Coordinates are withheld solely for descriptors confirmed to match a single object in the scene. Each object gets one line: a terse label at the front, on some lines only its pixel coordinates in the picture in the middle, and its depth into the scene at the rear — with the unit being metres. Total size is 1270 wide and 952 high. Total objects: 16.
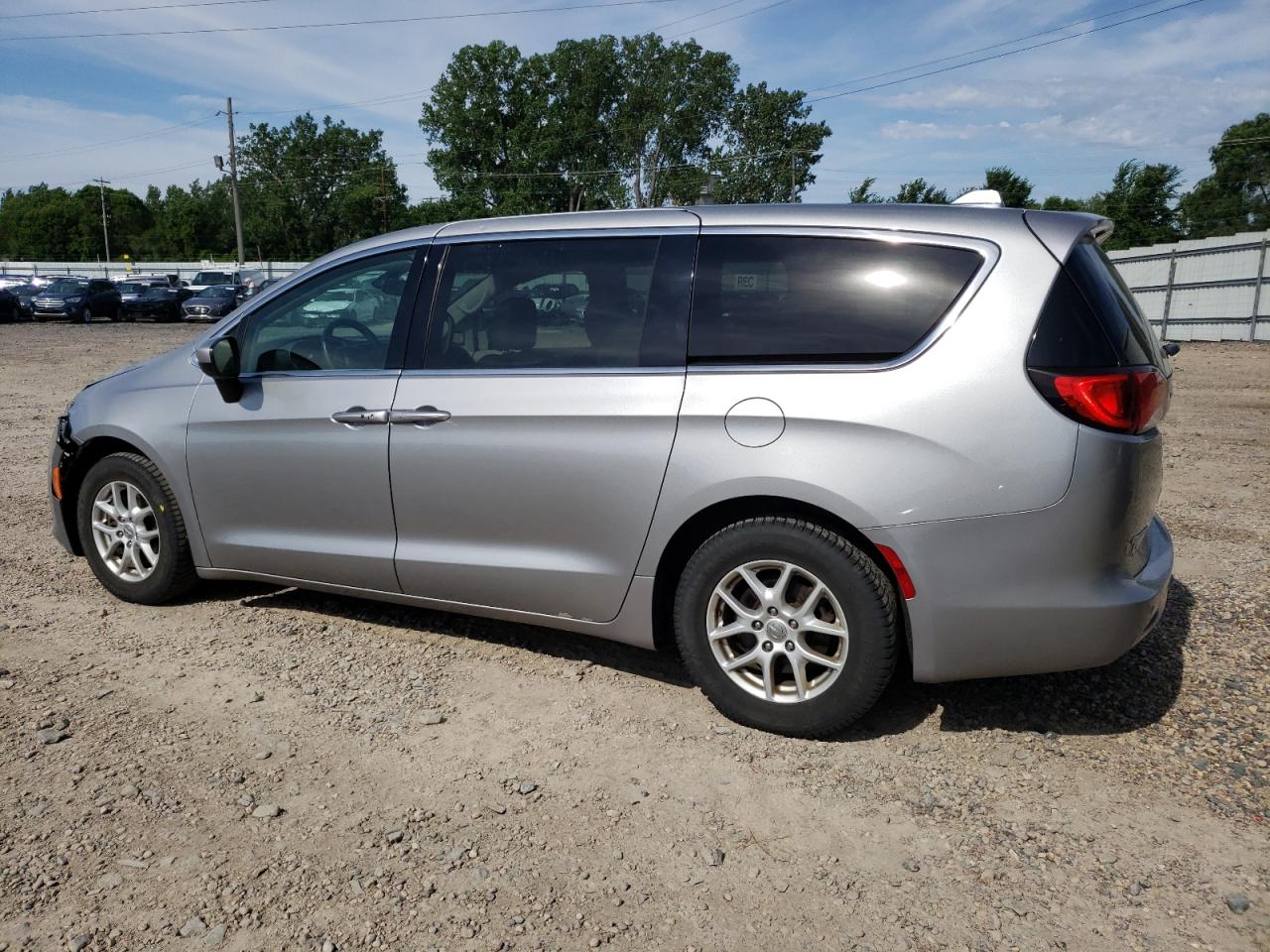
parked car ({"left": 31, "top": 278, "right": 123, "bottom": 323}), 35.53
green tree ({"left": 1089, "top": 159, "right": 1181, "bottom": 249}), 63.69
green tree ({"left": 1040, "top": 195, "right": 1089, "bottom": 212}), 69.60
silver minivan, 3.09
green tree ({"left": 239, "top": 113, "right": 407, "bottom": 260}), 94.81
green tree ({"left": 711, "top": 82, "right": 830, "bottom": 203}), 76.88
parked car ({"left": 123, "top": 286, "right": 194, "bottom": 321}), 37.66
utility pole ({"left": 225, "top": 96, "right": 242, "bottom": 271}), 61.22
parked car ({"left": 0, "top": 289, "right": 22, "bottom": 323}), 35.12
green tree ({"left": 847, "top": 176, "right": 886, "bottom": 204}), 51.79
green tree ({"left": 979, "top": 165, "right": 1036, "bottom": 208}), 66.50
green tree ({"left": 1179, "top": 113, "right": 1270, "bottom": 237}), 71.94
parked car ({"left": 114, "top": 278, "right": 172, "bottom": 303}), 37.78
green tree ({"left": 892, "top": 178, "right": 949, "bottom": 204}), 52.40
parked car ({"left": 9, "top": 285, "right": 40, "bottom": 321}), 36.31
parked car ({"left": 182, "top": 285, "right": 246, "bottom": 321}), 36.94
